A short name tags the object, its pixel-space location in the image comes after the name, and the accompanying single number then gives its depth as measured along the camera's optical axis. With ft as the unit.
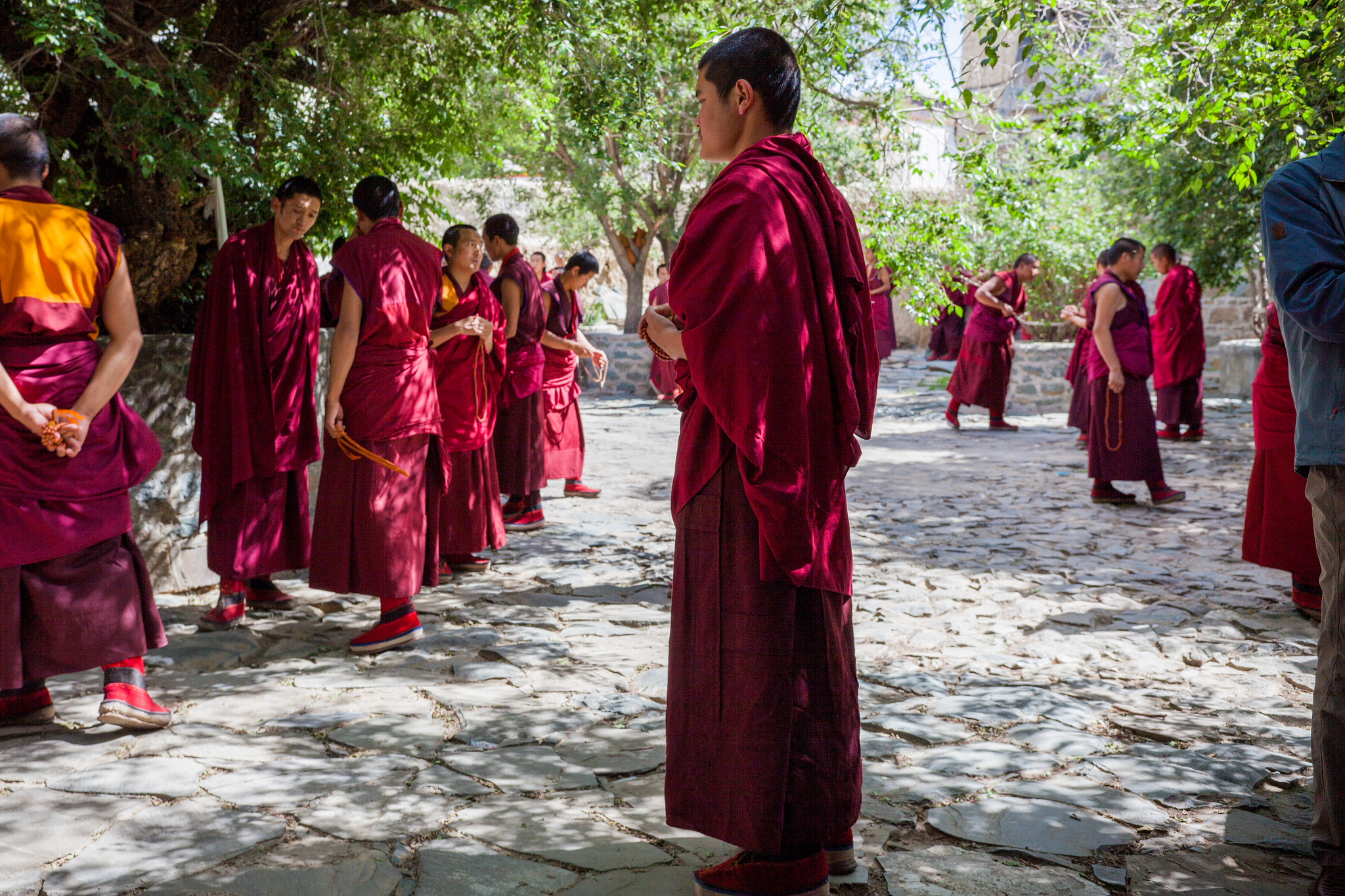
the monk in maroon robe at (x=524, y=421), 22.56
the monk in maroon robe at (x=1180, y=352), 33.71
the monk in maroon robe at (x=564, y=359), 24.54
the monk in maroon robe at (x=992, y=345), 37.40
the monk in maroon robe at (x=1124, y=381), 23.80
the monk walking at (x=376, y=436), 14.60
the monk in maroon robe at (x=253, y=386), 15.30
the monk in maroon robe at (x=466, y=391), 17.80
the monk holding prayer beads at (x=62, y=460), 10.84
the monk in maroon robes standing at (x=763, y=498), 7.28
